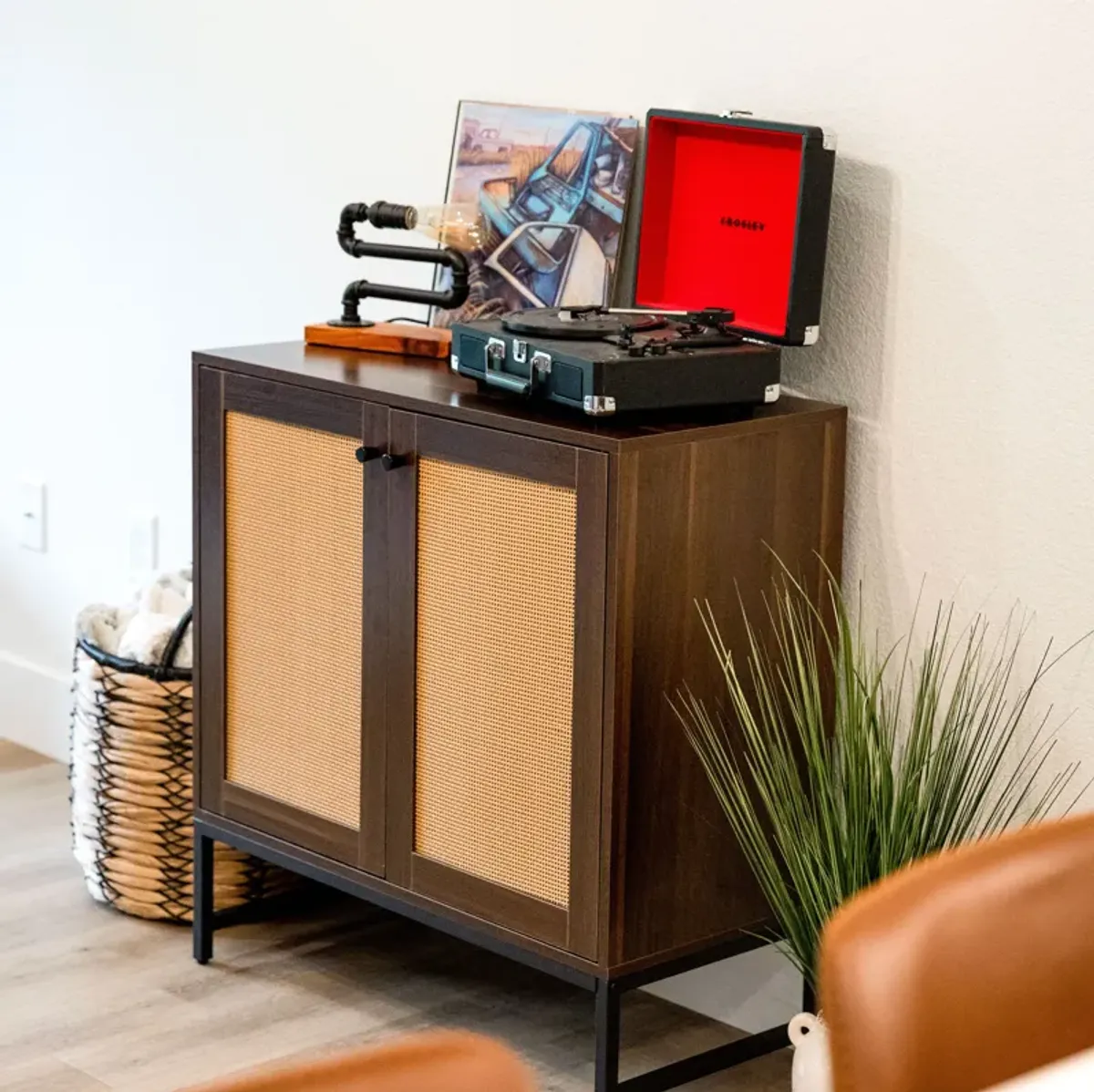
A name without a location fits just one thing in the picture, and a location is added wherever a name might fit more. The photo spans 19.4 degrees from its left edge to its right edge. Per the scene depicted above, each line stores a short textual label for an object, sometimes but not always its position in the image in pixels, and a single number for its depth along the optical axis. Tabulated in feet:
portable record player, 11.97
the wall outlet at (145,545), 18.62
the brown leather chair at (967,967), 5.67
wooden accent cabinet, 11.95
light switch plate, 20.00
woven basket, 15.54
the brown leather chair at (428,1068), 4.66
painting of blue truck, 14.14
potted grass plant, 11.57
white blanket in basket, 15.65
